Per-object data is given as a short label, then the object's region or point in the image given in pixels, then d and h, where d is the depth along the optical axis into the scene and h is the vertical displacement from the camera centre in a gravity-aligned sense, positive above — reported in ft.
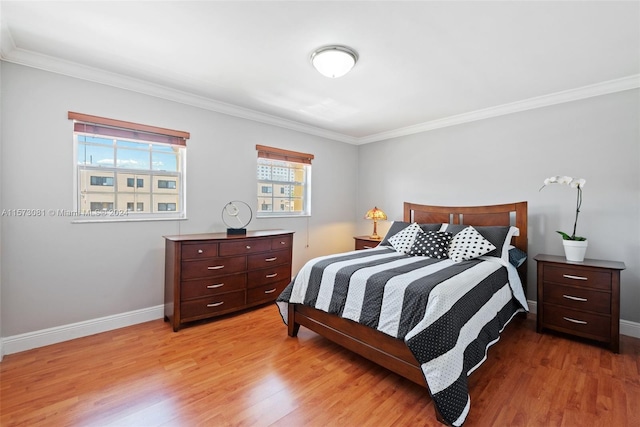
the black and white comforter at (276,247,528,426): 5.34 -2.15
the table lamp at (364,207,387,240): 14.30 -0.24
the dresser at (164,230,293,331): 9.10 -2.21
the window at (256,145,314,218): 13.00 +1.30
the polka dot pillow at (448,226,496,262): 9.07 -1.13
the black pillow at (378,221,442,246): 11.33 -0.69
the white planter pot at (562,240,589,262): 8.73 -1.13
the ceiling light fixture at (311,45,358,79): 7.16 +3.83
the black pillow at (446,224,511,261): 9.35 -0.78
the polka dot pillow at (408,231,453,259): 9.44 -1.14
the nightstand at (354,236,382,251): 13.38 -1.53
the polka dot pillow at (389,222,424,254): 10.30 -1.03
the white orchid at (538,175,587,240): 9.04 +0.92
